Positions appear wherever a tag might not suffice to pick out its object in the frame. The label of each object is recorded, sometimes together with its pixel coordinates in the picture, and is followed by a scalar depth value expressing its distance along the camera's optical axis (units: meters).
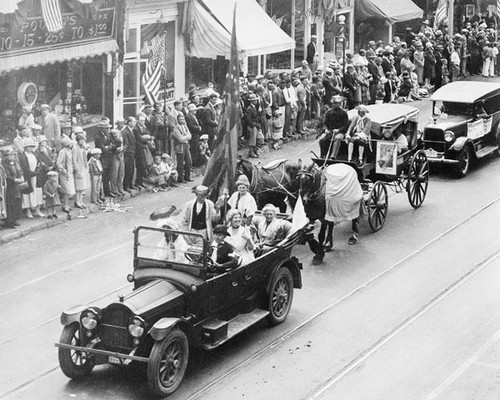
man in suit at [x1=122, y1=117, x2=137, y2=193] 22.52
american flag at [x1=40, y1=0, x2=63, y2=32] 23.62
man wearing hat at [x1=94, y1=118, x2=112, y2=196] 21.84
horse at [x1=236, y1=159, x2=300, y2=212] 18.47
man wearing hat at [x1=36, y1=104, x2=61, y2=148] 22.98
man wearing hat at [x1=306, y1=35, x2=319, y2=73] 35.44
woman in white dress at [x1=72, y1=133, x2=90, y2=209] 21.11
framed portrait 20.42
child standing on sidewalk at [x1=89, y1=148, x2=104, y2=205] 21.48
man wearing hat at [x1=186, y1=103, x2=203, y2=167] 24.52
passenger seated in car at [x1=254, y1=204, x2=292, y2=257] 15.66
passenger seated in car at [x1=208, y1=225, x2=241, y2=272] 13.98
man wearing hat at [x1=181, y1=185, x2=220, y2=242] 15.70
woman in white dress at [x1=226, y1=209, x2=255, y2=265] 14.75
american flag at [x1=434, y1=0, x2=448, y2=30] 39.69
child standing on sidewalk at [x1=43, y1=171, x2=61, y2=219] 20.44
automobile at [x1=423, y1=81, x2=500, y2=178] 24.50
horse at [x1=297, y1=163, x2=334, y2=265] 18.31
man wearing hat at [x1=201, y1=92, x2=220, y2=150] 25.22
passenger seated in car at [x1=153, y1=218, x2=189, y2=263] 13.73
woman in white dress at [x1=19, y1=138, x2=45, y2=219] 20.16
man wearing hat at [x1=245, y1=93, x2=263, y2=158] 26.25
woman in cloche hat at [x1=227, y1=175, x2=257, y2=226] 16.61
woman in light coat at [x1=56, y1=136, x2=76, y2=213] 20.78
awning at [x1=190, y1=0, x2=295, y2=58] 29.67
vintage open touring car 12.59
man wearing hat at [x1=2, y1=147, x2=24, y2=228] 19.61
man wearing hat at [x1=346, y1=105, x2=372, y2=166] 20.41
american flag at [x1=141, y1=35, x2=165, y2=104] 22.72
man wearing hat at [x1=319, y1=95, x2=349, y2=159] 20.58
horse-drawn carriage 20.17
